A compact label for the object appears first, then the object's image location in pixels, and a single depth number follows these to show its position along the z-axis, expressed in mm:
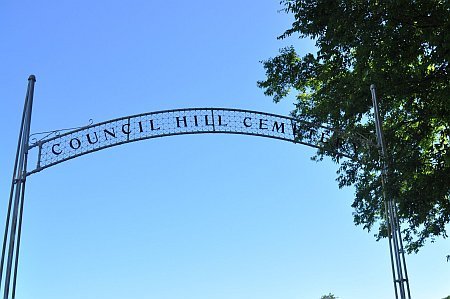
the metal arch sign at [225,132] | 9844
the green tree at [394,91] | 10656
